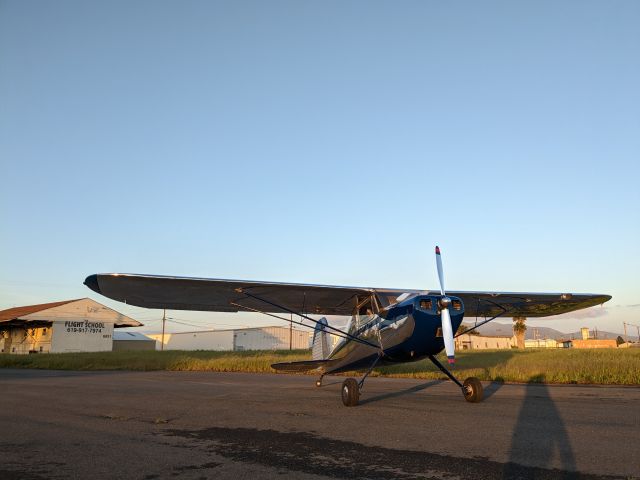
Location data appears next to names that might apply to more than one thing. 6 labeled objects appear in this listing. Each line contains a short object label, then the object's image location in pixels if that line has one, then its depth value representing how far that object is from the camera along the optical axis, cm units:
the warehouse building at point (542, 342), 11414
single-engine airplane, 935
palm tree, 5956
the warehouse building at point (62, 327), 5291
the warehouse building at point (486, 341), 9531
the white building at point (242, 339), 8725
